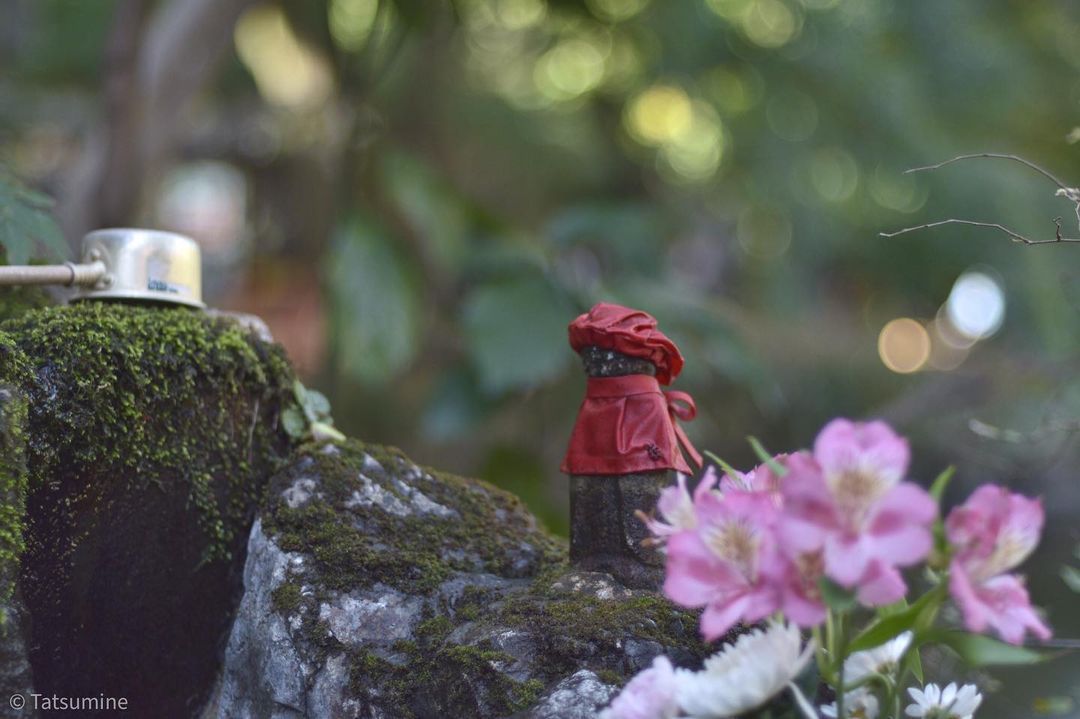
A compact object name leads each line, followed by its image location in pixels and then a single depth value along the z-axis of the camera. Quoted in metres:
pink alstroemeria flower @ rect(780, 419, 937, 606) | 0.91
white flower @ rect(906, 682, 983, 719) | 1.25
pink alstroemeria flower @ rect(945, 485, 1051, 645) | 0.96
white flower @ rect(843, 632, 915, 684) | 1.19
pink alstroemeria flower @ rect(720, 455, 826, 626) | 0.95
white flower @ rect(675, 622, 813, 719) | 0.98
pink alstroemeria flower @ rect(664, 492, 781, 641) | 1.00
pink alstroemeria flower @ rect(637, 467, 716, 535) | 1.08
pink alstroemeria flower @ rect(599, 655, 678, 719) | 1.03
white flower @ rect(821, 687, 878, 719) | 1.22
